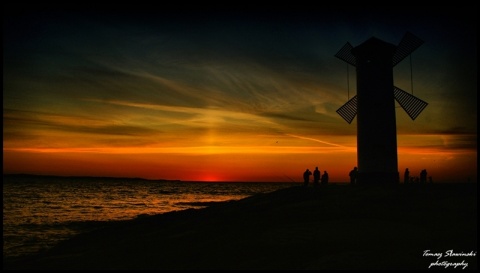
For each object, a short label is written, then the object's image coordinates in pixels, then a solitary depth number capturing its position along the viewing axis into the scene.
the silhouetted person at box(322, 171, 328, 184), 29.36
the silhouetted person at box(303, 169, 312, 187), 28.94
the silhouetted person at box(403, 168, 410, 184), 30.53
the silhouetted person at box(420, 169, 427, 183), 29.89
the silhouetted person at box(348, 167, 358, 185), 26.53
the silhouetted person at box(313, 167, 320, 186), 28.58
